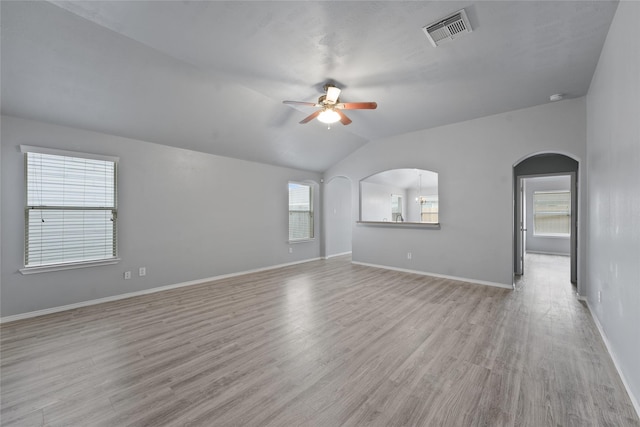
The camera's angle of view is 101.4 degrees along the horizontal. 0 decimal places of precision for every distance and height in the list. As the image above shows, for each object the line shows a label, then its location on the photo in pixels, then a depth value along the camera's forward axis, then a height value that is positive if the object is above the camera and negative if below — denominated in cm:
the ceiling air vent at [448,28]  231 +175
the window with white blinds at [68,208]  334 +10
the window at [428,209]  1081 +28
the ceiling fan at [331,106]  324 +141
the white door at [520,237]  520 -44
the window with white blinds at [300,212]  673 +9
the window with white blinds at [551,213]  792 +10
